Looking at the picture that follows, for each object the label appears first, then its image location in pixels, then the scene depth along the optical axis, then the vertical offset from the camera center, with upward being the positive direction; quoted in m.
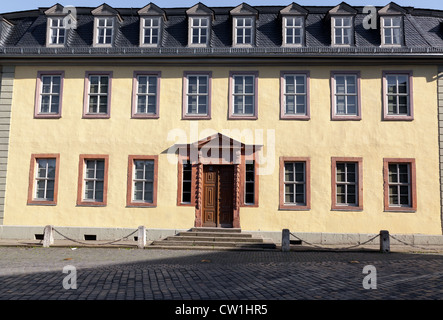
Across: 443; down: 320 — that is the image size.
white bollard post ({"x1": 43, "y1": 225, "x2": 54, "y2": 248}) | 14.05 -1.50
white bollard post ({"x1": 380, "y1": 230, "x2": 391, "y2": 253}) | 13.30 -1.45
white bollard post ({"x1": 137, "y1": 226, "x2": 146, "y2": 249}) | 13.95 -1.44
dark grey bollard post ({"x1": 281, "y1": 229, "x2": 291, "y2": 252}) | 13.45 -1.48
